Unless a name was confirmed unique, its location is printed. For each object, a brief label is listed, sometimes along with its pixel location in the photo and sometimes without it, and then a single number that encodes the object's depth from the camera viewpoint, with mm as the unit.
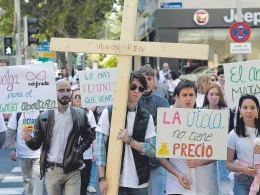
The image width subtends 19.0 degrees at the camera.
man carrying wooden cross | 6620
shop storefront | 33005
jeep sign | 33102
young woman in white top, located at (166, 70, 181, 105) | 22494
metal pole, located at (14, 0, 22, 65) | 27179
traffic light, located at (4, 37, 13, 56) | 26131
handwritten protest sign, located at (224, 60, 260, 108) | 7661
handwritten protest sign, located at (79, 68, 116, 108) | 10492
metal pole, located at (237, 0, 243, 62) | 25047
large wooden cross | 6528
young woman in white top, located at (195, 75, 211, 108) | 10394
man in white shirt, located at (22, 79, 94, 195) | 7608
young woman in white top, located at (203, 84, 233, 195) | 6746
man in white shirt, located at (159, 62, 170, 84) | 24294
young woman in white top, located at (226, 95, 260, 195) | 6606
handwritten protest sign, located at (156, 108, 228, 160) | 6446
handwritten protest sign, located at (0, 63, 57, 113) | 8009
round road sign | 23172
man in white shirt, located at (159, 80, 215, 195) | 6509
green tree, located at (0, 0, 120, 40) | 38464
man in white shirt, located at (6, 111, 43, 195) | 9606
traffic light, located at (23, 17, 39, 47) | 24991
